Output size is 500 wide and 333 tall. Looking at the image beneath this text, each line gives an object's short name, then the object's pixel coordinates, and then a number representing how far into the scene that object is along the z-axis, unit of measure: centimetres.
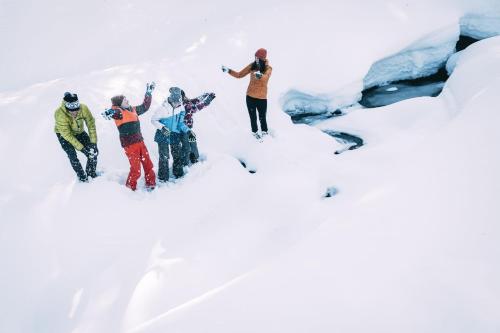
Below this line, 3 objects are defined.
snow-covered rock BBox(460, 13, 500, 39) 1002
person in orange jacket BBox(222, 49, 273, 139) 591
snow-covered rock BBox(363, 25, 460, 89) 935
